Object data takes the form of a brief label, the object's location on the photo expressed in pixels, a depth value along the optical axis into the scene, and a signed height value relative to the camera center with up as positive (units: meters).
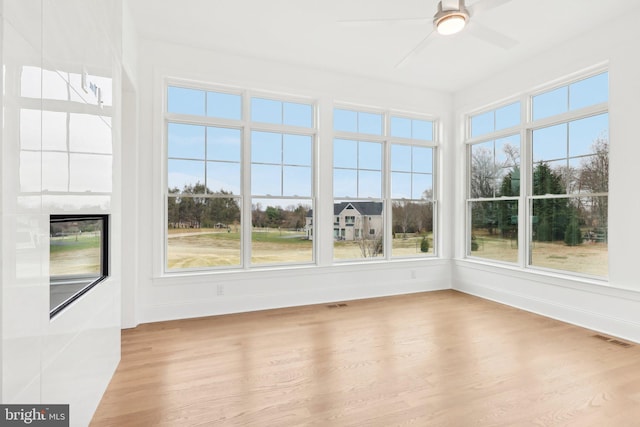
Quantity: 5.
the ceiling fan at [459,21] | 2.46 +1.51
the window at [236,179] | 4.04 +0.44
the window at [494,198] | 4.60 +0.23
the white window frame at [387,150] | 4.88 +0.99
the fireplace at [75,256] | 1.54 -0.25
